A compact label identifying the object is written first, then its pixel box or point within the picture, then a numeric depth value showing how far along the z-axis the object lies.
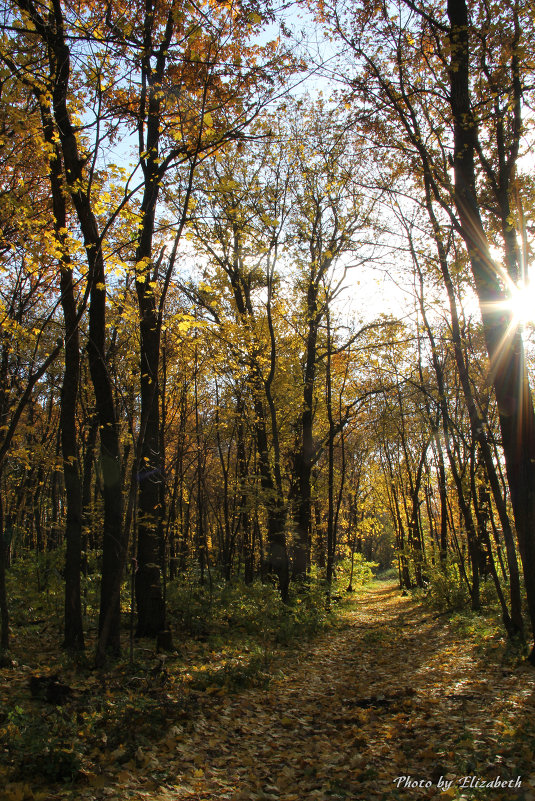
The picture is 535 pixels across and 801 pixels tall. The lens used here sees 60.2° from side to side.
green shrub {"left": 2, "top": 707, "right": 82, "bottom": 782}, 3.52
